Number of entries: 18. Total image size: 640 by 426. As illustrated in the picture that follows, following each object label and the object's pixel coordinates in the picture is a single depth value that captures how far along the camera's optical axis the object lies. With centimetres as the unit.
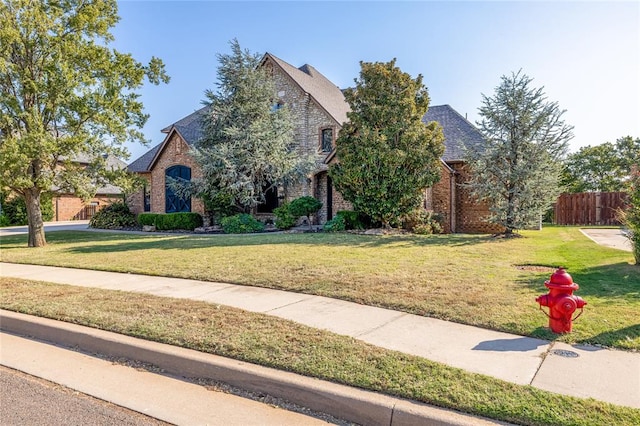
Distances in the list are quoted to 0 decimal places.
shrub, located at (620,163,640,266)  859
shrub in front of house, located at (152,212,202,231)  2136
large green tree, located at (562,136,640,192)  3238
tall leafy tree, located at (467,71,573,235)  1434
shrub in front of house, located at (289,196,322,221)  1900
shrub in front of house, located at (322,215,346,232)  1714
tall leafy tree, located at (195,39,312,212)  1945
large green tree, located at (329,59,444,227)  1551
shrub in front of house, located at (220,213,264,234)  1894
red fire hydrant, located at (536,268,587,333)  442
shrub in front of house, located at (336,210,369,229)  1752
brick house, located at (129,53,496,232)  1928
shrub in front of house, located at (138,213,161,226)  2223
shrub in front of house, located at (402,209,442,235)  1686
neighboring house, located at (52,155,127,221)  3396
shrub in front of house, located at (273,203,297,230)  1908
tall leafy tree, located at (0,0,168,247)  1305
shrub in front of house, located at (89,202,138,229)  2380
